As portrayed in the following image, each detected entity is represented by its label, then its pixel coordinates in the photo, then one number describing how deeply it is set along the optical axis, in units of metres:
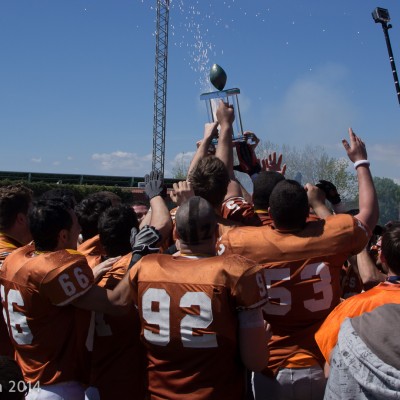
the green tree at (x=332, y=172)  53.53
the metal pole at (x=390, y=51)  12.10
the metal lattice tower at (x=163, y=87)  37.39
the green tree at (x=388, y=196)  111.19
